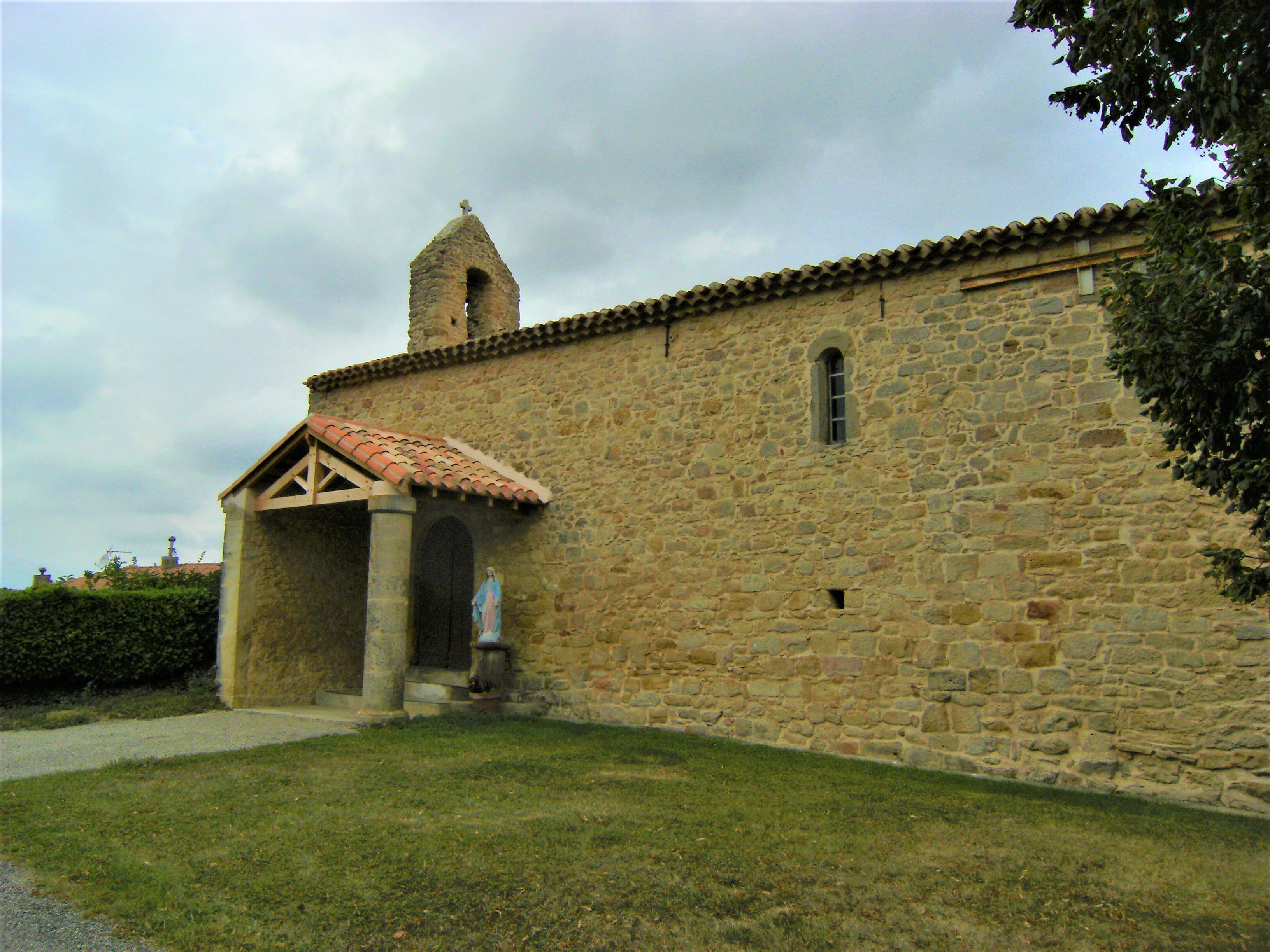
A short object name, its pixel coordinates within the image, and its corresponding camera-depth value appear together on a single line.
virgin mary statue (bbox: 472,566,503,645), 10.24
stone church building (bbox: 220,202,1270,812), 7.14
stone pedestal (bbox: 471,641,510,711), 10.20
